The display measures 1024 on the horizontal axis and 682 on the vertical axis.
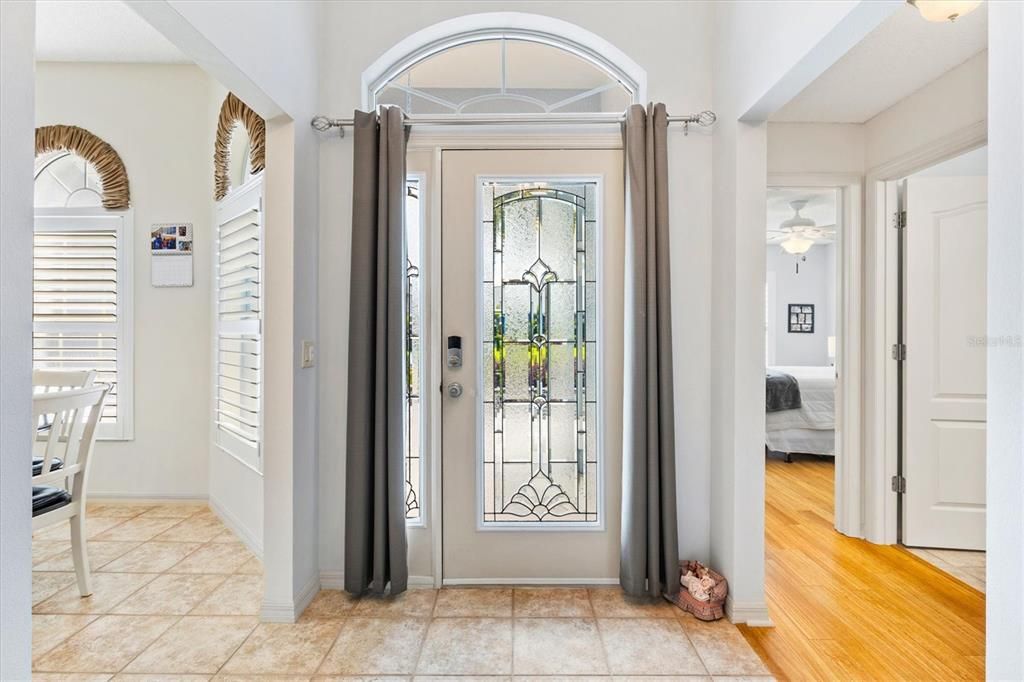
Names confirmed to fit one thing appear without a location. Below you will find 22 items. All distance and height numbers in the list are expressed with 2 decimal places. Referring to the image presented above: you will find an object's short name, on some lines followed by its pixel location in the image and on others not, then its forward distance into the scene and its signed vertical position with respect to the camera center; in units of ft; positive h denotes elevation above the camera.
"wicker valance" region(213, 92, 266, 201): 8.98 +3.54
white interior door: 9.71 -0.50
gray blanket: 16.74 -1.81
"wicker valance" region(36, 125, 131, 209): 11.92 +4.04
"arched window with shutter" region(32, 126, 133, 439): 12.11 +1.19
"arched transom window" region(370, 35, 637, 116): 8.61 +4.07
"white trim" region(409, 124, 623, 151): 8.29 +3.01
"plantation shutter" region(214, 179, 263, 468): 9.45 +0.23
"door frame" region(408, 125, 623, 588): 8.29 +2.49
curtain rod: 8.22 +3.26
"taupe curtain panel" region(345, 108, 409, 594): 7.78 -0.24
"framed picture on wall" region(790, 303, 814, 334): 27.66 +0.75
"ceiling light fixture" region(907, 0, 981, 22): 6.18 +3.74
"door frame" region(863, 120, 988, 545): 10.29 -0.52
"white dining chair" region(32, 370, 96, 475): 9.51 -0.78
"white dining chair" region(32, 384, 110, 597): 7.38 -1.88
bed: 16.49 -2.68
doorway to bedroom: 14.19 -0.51
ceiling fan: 19.79 +3.89
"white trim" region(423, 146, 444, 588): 8.30 -0.27
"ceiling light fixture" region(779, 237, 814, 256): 20.76 +3.49
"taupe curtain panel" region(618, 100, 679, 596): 7.73 -0.44
